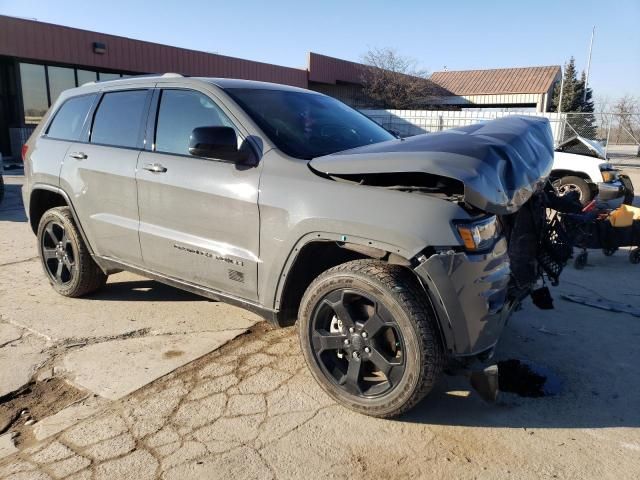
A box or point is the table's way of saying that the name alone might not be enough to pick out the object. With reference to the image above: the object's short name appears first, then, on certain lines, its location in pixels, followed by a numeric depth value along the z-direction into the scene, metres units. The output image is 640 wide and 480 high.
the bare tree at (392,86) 32.56
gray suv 2.61
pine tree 42.96
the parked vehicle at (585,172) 9.23
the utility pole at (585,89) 43.71
